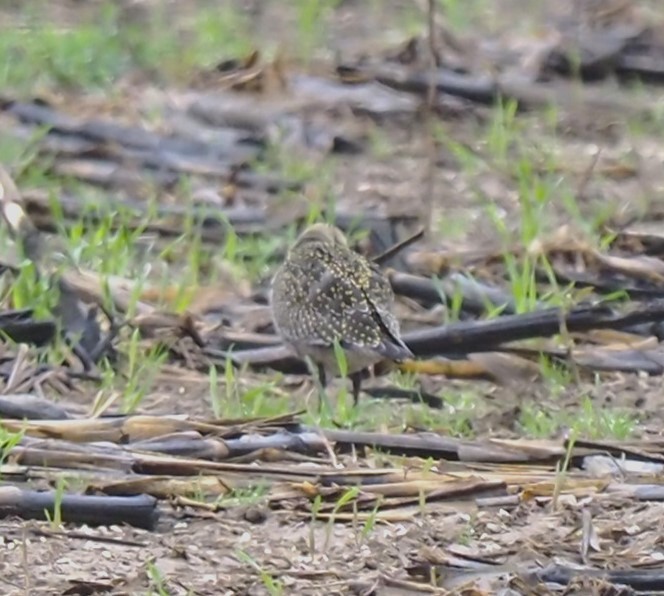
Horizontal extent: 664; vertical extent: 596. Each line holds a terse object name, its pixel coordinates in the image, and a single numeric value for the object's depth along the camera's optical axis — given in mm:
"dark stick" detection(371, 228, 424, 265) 16144
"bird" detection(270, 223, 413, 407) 14797
